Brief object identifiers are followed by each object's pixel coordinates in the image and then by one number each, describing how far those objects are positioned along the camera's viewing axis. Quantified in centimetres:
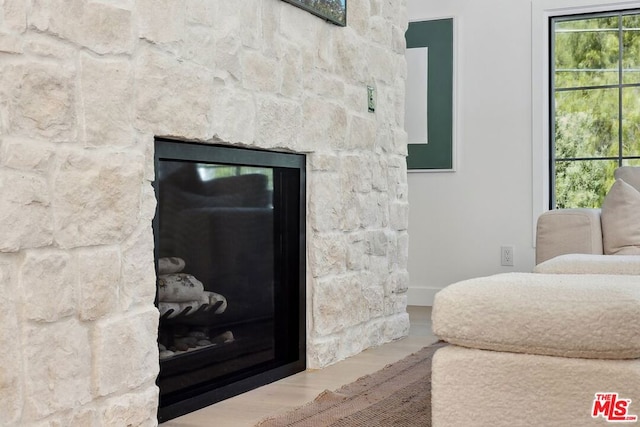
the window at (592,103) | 484
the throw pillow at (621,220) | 329
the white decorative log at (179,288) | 245
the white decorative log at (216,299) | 264
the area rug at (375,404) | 228
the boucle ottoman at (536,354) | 153
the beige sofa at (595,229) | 331
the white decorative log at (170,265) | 244
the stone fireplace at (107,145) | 174
